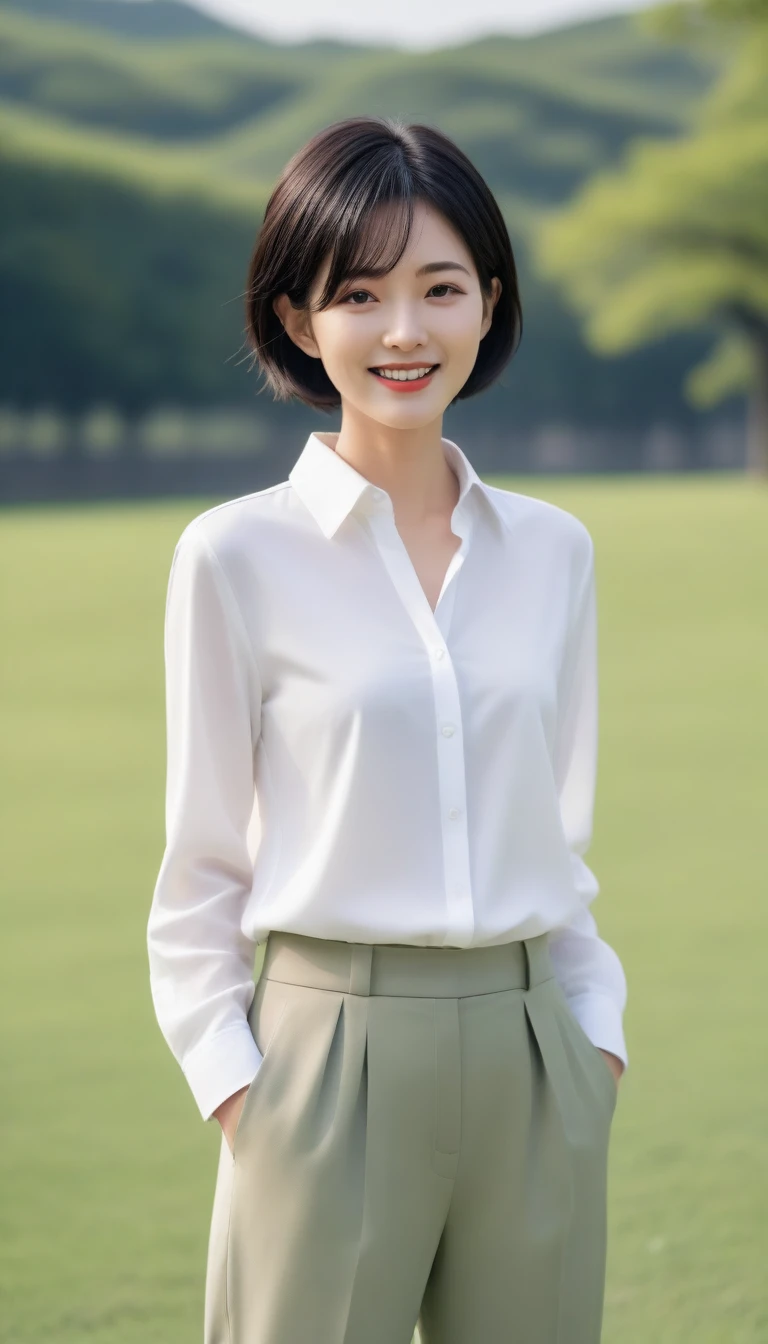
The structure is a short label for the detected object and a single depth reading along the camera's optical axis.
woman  3.40
